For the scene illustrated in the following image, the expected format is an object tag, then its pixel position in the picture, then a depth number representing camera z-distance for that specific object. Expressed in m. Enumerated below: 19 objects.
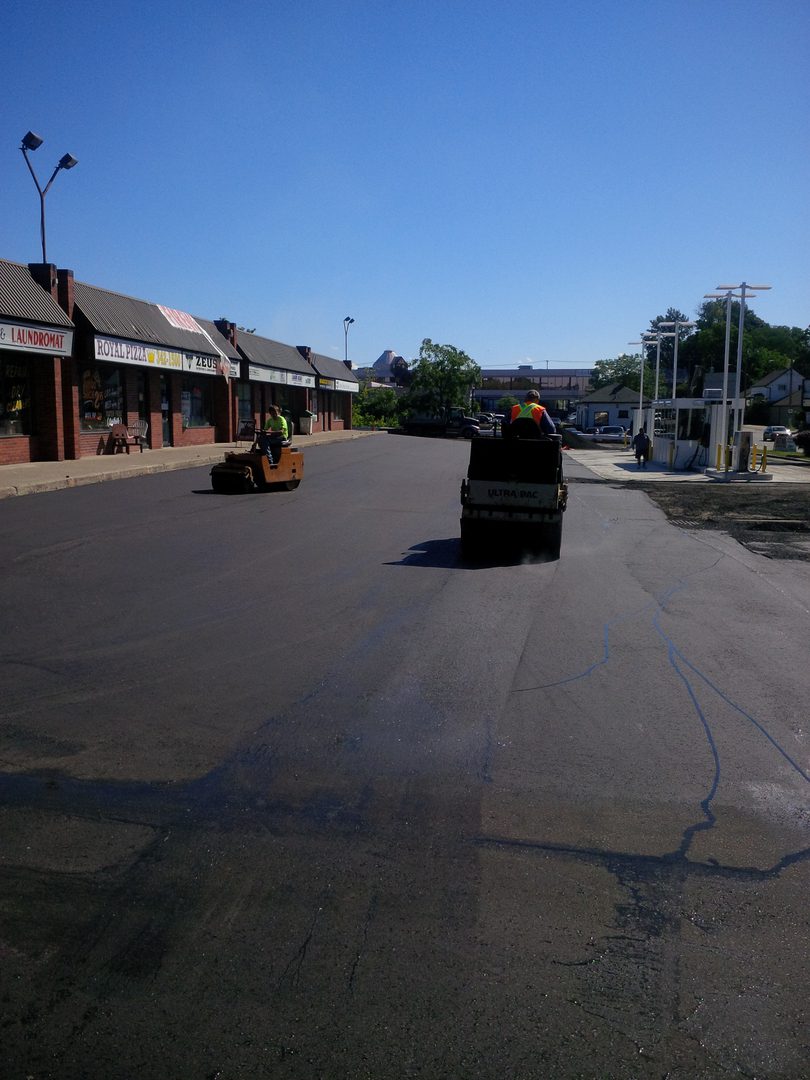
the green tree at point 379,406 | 88.00
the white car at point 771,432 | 72.39
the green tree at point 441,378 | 85.25
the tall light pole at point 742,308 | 29.33
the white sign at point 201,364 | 34.97
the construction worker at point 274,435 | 20.50
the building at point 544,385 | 140.50
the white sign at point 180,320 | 35.80
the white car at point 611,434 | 68.36
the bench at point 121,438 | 30.54
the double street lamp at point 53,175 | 29.66
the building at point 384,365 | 163.38
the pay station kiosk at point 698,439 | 31.67
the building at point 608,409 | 110.31
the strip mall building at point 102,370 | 25.41
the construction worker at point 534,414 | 13.84
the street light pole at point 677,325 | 40.89
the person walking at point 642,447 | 36.75
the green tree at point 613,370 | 165.88
